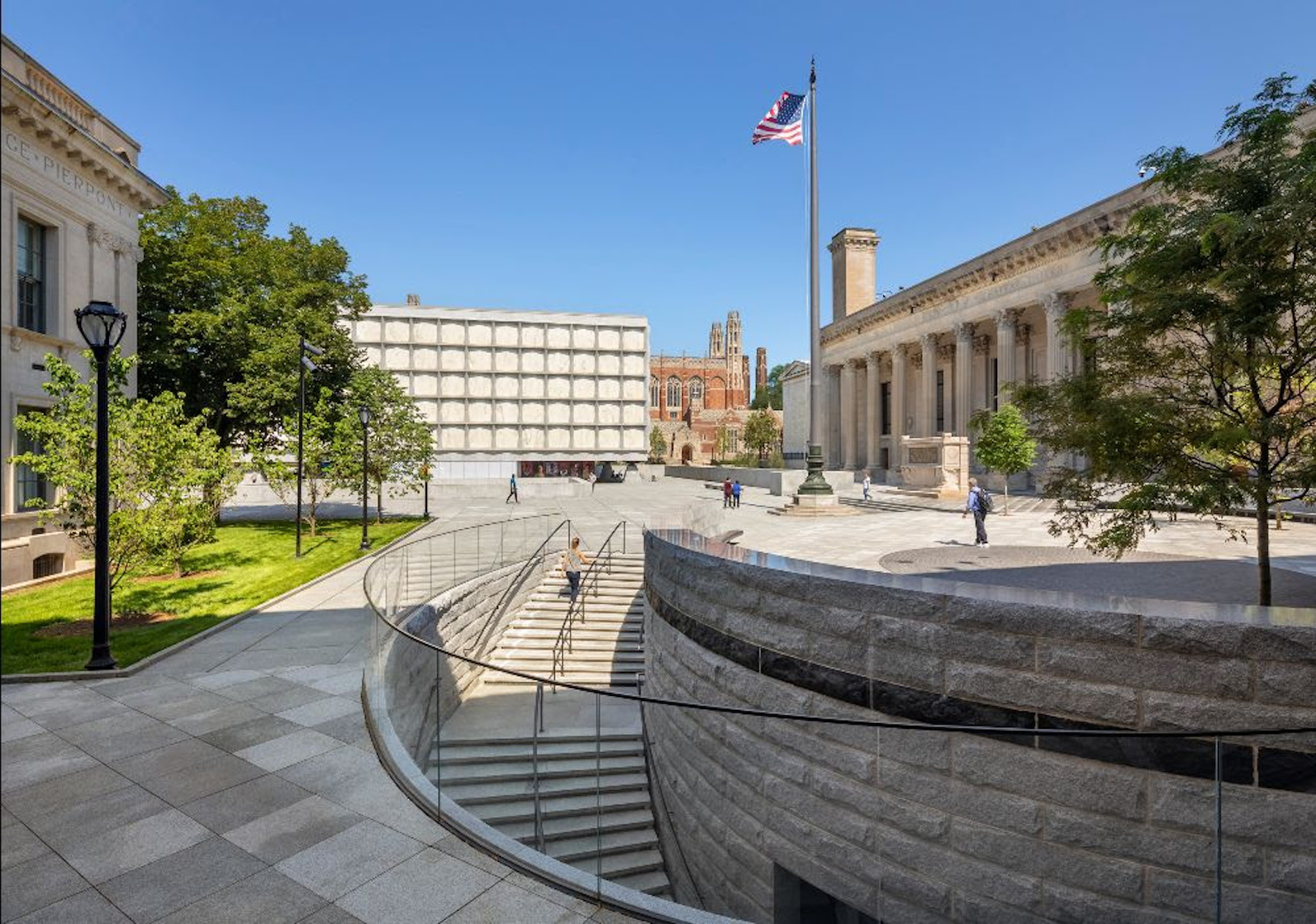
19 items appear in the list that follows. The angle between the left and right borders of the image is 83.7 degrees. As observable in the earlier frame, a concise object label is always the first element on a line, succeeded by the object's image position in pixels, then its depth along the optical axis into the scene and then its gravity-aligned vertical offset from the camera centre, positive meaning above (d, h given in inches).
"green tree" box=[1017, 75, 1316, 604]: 321.4 +54.0
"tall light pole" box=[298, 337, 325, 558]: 826.8 +122.5
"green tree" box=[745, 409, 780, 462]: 3462.1 +142.8
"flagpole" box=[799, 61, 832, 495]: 1034.7 +162.0
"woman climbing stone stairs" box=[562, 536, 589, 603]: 710.5 -102.6
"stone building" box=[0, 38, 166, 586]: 700.0 +249.0
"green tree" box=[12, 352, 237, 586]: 543.8 -5.1
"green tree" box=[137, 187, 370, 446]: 1093.1 +227.6
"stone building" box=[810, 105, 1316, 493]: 1470.2 +331.0
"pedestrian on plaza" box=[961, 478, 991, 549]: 717.9 -45.3
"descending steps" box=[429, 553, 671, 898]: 288.5 -158.7
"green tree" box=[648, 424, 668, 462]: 4063.0 +103.1
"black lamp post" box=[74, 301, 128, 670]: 395.9 -0.8
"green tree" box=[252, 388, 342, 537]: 1005.8 +7.9
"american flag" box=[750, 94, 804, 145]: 1008.9 +472.9
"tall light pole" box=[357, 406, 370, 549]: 883.4 +9.0
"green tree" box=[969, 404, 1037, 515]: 1216.8 +27.3
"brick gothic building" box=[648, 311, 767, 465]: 4859.7 +514.3
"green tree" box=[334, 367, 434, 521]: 1108.5 +42.9
